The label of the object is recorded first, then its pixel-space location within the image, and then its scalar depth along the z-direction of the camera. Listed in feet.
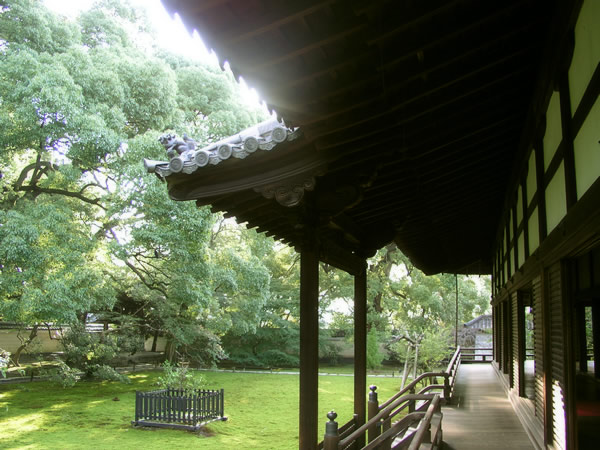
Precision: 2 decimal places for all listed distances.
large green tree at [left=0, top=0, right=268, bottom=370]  38.32
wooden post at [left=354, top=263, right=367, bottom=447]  19.08
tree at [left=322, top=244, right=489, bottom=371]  82.89
